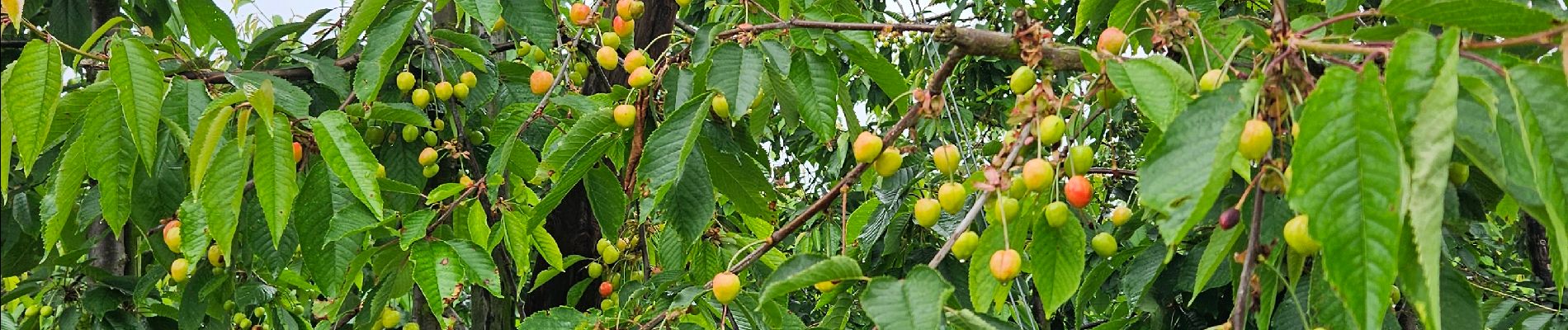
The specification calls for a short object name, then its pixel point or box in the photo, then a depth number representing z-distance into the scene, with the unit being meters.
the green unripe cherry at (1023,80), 0.93
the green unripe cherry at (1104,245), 1.16
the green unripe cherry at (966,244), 0.93
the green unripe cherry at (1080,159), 0.88
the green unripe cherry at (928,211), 0.95
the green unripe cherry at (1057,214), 0.85
